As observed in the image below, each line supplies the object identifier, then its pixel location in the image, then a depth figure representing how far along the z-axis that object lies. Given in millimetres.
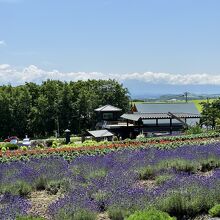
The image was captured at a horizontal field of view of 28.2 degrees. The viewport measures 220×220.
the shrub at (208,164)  11453
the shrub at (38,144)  35225
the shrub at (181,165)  10852
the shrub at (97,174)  9958
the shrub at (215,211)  6676
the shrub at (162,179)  9266
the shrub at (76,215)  6469
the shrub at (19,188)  9206
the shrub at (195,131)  36038
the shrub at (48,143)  37575
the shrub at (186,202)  7047
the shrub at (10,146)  32156
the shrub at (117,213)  6822
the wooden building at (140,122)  47053
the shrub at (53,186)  9512
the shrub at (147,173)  10273
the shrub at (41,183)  9969
